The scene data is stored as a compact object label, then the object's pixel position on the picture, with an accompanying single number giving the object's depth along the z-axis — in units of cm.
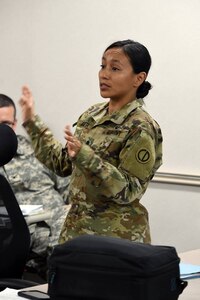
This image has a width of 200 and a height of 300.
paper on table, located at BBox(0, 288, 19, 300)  265
